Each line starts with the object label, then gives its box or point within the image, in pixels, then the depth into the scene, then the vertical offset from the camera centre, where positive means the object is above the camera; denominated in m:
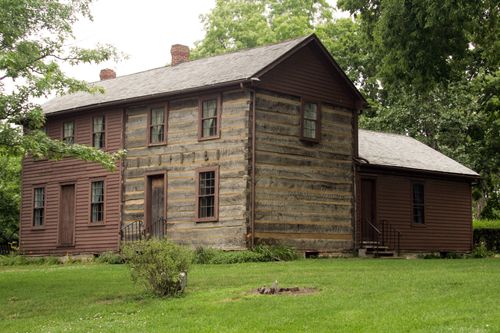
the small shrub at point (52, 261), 30.02 -1.05
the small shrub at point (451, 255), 33.12 -0.80
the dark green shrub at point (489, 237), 38.75 -0.03
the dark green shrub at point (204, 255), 24.22 -0.63
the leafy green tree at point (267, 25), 52.62 +14.68
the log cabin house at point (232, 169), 25.80 +2.38
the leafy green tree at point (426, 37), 20.25 +5.43
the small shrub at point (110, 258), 27.09 -0.85
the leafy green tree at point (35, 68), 17.78 +3.81
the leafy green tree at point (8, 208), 43.31 +1.37
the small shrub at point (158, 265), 15.50 -0.60
